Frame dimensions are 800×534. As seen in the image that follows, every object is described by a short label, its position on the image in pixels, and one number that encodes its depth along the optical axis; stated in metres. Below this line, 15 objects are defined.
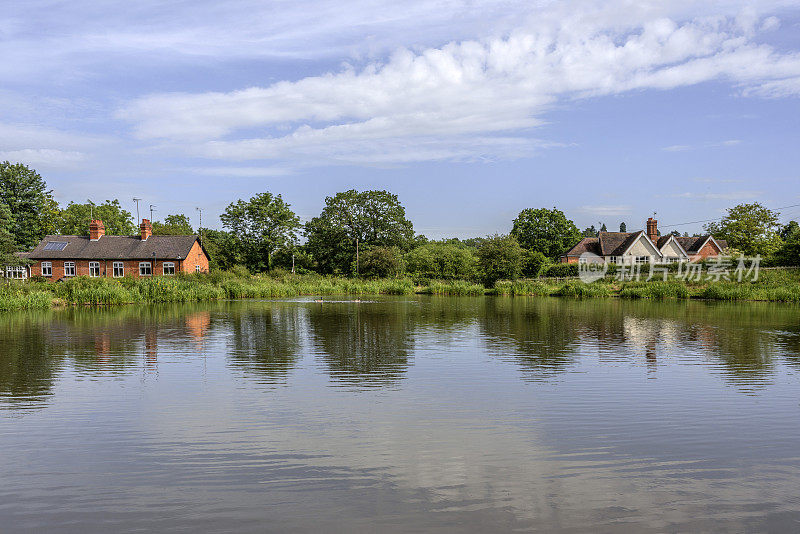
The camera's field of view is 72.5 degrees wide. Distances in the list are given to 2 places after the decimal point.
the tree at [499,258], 61.88
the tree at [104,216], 84.06
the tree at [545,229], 88.81
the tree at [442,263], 71.69
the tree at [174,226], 88.81
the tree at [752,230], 61.64
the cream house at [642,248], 75.44
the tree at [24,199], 72.38
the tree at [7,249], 41.41
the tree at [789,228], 99.96
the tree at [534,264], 72.92
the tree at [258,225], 74.06
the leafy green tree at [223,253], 73.25
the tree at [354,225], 76.44
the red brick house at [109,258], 58.06
